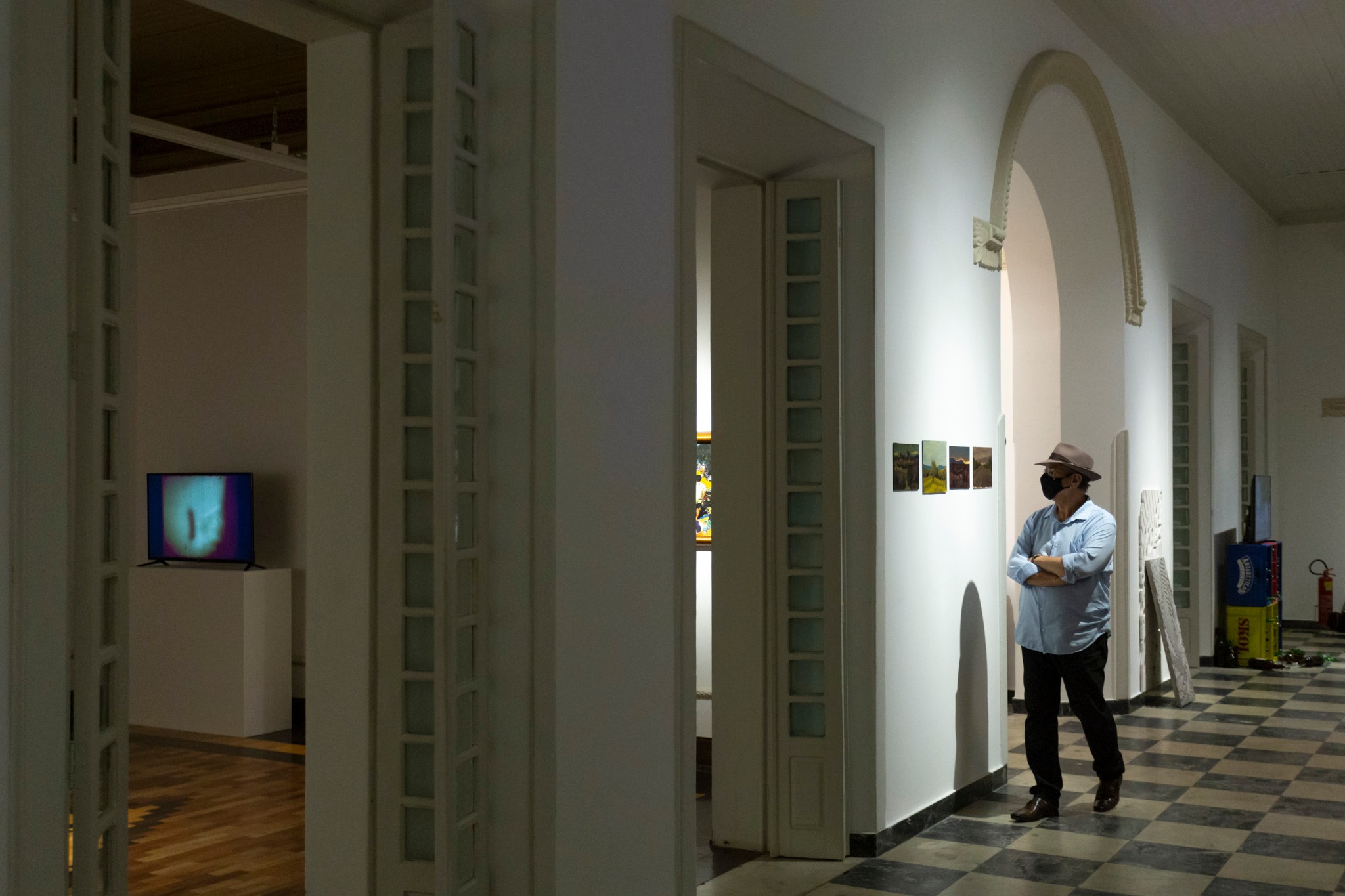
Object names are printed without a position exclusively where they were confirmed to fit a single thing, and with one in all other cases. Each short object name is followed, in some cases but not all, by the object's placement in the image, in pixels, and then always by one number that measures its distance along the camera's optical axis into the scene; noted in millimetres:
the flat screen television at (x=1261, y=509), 13500
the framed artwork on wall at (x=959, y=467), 6633
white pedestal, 9469
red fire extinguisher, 15664
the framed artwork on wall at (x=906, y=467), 6020
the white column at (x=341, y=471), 3611
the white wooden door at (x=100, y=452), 2551
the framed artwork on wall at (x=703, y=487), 8039
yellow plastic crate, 12461
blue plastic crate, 12492
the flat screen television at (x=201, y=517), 9906
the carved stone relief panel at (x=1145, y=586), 10148
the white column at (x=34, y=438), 2443
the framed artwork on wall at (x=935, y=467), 6344
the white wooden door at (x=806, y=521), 5781
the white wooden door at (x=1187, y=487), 12062
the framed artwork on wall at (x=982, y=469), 6918
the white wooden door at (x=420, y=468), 3535
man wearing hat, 6430
